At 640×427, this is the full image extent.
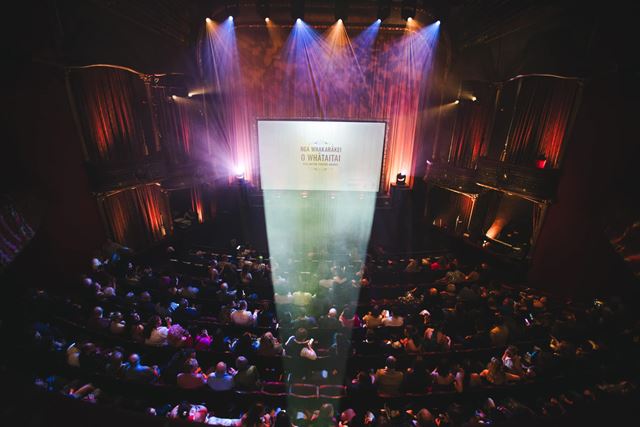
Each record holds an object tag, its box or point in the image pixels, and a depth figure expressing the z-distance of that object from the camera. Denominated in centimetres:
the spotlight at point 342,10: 937
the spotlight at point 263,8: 923
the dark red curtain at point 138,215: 836
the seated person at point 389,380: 461
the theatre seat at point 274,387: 470
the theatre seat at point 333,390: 466
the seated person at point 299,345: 522
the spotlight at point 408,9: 880
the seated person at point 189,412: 418
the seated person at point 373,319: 602
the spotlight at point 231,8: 985
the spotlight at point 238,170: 1207
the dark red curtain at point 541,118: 712
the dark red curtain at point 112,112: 725
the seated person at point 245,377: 465
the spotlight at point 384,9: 902
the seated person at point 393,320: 599
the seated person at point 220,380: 452
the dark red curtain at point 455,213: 1025
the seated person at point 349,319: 598
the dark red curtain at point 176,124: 960
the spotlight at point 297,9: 902
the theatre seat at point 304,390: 456
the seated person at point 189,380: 454
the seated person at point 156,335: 536
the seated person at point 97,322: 546
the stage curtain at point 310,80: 1071
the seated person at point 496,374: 477
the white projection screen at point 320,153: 1133
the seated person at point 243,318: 581
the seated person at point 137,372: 458
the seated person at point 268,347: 512
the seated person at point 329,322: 567
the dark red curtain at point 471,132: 927
